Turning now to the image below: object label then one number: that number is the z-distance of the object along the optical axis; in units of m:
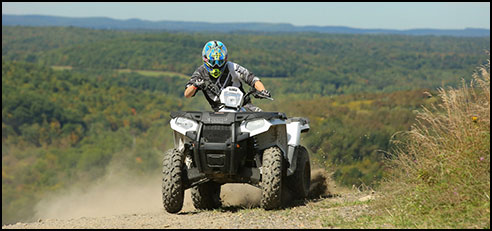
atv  17.30
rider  19.41
